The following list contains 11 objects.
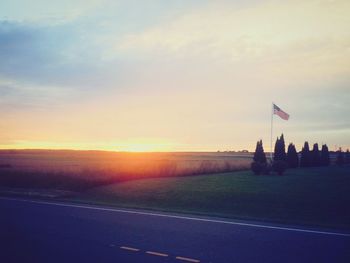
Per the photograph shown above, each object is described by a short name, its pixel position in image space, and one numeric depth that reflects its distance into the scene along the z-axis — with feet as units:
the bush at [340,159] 192.34
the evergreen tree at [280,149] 146.61
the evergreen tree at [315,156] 172.35
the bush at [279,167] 110.93
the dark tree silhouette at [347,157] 228.04
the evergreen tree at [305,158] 168.76
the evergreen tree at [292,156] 159.09
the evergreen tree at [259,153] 132.67
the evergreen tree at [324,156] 181.47
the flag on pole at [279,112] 124.36
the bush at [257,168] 112.47
